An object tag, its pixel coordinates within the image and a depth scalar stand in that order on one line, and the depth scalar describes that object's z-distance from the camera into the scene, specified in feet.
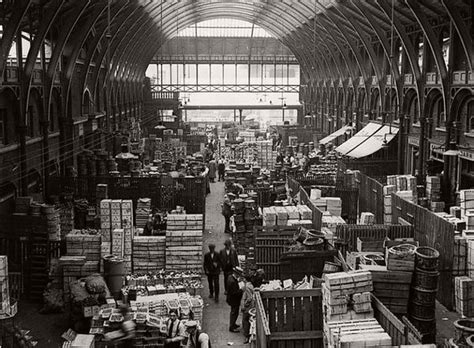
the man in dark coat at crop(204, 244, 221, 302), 49.93
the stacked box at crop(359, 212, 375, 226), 60.83
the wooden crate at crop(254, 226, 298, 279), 50.21
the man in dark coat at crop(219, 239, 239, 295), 49.85
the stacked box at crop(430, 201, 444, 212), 65.72
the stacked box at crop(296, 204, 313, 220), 59.82
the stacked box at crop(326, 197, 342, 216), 66.23
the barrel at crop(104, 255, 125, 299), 47.73
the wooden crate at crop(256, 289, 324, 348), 35.35
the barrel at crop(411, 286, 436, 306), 38.95
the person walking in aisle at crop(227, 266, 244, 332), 43.90
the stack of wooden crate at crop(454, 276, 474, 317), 44.65
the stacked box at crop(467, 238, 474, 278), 46.47
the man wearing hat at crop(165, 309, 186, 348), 36.50
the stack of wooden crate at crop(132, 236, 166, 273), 53.57
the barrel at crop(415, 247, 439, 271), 38.73
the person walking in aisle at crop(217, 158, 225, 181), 116.16
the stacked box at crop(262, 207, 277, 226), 58.75
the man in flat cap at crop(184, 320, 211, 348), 36.24
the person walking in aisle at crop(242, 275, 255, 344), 42.83
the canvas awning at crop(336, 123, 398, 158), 94.17
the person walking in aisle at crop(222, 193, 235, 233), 73.10
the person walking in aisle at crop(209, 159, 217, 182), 115.75
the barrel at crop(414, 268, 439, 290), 38.83
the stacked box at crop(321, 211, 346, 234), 56.29
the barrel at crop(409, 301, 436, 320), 39.06
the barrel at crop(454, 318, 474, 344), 31.57
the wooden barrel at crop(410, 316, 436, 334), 39.37
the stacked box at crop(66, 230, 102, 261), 51.21
